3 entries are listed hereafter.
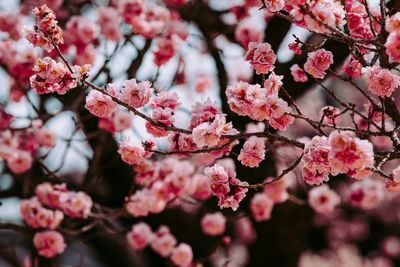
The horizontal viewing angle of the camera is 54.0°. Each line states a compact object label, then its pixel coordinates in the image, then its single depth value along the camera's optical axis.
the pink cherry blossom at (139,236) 3.72
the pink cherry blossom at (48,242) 3.25
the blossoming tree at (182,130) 1.75
